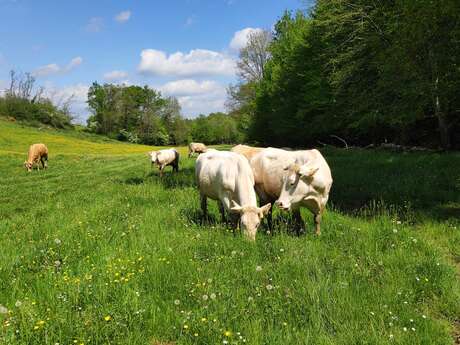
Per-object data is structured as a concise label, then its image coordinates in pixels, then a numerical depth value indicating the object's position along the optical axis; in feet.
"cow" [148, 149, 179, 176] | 72.54
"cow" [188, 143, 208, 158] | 114.62
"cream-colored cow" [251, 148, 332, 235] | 24.97
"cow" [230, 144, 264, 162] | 40.19
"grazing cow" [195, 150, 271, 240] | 23.80
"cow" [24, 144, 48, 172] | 91.20
